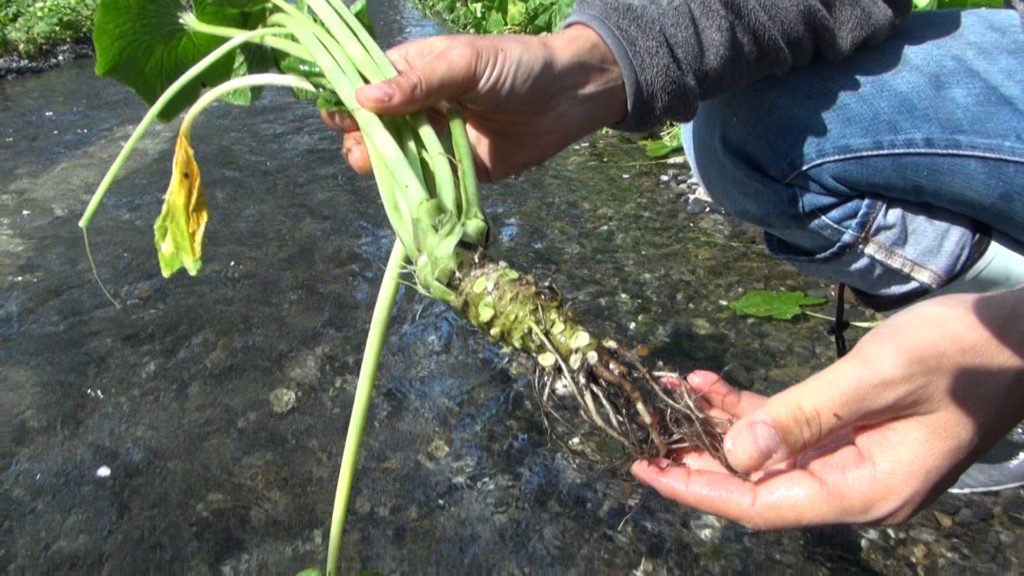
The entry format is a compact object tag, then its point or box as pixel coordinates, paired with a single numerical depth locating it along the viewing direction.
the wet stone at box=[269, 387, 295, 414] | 1.66
